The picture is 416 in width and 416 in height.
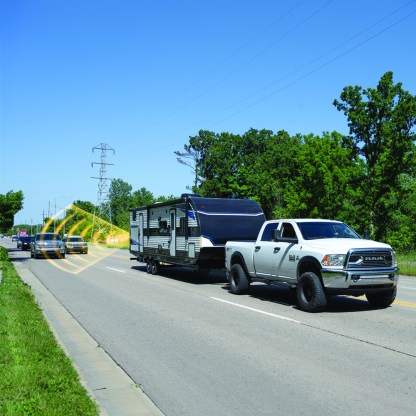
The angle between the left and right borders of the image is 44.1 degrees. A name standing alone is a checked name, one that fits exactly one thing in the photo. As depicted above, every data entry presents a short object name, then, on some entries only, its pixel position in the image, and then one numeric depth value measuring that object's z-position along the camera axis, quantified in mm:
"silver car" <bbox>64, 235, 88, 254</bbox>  41938
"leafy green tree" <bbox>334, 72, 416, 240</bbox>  33656
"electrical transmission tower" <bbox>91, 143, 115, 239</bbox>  71350
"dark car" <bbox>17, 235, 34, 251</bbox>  56388
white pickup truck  10359
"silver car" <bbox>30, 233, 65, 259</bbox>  34938
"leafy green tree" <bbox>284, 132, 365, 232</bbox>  39250
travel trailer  16969
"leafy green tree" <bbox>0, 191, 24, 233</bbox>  49094
